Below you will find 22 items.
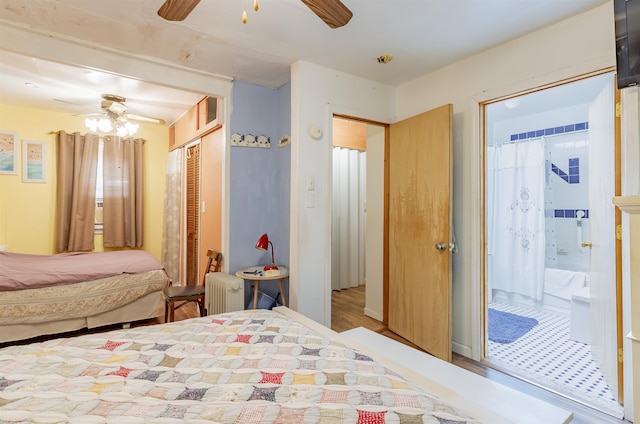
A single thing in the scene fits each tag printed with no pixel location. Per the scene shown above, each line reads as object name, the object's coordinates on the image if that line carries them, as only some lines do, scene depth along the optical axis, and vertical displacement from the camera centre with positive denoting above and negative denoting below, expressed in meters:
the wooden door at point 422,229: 2.50 -0.11
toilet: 2.85 -0.94
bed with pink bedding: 2.59 -0.67
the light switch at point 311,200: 2.63 +0.14
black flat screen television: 1.59 +0.91
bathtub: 3.57 -0.84
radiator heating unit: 2.58 -0.64
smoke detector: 2.50 +1.28
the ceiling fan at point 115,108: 3.53 +1.25
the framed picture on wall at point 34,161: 4.10 +0.74
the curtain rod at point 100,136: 4.23 +1.15
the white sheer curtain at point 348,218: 4.63 -0.01
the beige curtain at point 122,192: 4.54 +0.37
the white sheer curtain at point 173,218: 4.40 -0.01
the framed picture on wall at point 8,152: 3.99 +0.83
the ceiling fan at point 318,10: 1.36 +0.94
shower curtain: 3.84 -0.02
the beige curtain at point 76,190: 4.21 +0.37
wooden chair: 2.88 -0.71
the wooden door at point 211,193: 3.23 +0.26
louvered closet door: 3.96 +0.10
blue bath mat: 3.02 -1.15
